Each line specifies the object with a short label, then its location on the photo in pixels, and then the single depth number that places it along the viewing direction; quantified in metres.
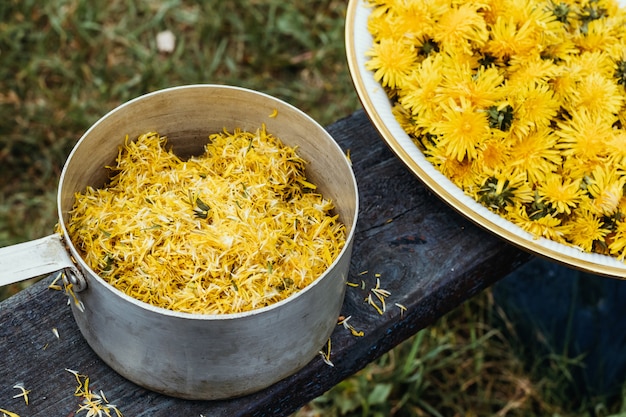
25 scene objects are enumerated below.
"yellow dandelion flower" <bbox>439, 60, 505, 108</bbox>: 0.70
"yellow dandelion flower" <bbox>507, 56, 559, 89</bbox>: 0.71
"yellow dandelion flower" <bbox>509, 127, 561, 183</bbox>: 0.70
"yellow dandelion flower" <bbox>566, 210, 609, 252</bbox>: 0.68
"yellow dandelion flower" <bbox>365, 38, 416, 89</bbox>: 0.73
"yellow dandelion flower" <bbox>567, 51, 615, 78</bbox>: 0.73
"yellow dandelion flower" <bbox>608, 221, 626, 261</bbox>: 0.68
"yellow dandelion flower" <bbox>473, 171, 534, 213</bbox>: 0.69
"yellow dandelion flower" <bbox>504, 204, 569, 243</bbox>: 0.69
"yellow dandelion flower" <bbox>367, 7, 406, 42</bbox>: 0.75
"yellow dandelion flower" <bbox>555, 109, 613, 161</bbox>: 0.70
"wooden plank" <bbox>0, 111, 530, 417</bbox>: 0.65
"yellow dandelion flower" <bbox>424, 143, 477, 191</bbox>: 0.71
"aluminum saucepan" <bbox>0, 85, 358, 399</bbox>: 0.57
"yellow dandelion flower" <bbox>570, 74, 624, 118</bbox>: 0.72
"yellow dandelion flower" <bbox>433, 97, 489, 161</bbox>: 0.70
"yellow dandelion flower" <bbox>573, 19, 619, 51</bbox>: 0.76
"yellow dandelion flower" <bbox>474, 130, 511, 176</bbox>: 0.70
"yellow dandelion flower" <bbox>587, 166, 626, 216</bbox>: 0.68
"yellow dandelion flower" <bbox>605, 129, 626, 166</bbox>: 0.70
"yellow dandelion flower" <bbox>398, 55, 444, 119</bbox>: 0.71
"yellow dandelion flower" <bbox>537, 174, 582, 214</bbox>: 0.69
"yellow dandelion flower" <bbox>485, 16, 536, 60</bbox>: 0.72
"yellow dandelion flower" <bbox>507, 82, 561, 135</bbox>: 0.70
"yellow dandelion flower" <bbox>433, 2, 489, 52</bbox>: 0.72
